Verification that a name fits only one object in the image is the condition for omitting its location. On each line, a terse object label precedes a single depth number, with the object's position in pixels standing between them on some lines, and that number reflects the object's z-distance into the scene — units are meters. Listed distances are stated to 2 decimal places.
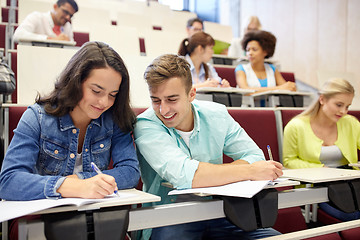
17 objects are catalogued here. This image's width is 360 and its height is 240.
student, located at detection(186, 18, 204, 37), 2.82
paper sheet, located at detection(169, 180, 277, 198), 0.58
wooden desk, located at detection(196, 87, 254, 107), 1.41
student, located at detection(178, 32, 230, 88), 1.95
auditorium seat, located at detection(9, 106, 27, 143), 0.90
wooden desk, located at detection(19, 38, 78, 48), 1.80
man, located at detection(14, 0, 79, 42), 1.99
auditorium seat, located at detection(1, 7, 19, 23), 2.76
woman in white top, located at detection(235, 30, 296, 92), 2.00
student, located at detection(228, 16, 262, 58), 2.96
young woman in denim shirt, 0.67
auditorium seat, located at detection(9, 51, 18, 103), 1.50
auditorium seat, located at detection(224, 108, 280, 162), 1.20
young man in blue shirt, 0.70
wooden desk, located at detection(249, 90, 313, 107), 1.62
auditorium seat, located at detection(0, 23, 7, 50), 2.19
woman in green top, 1.22
